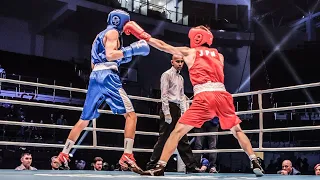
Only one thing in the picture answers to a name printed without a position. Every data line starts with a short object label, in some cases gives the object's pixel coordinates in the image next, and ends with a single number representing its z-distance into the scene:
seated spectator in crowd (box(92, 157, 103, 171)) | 5.64
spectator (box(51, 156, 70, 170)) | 3.49
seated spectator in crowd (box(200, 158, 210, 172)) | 5.32
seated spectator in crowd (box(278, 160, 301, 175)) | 5.26
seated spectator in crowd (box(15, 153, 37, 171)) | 4.85
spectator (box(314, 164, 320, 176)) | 4.84
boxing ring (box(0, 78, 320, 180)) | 4.24
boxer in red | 3.17
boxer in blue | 3.48
